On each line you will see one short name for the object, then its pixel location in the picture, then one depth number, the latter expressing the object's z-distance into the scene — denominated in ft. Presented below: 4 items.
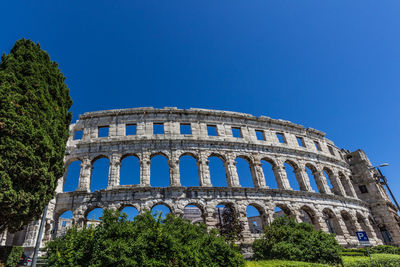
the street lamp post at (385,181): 52.24
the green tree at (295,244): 32.99
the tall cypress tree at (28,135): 27.58
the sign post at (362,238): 31.53
